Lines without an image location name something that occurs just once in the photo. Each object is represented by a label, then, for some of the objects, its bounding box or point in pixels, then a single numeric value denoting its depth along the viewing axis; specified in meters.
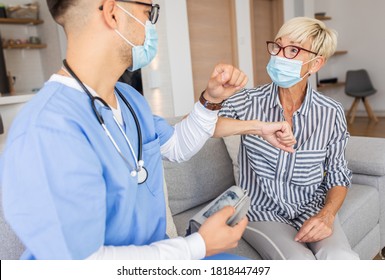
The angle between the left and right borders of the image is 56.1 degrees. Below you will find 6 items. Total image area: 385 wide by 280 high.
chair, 6.05
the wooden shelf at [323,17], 6.50
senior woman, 1.40
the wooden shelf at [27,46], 4.68
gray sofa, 1.72
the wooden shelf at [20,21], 4.56
